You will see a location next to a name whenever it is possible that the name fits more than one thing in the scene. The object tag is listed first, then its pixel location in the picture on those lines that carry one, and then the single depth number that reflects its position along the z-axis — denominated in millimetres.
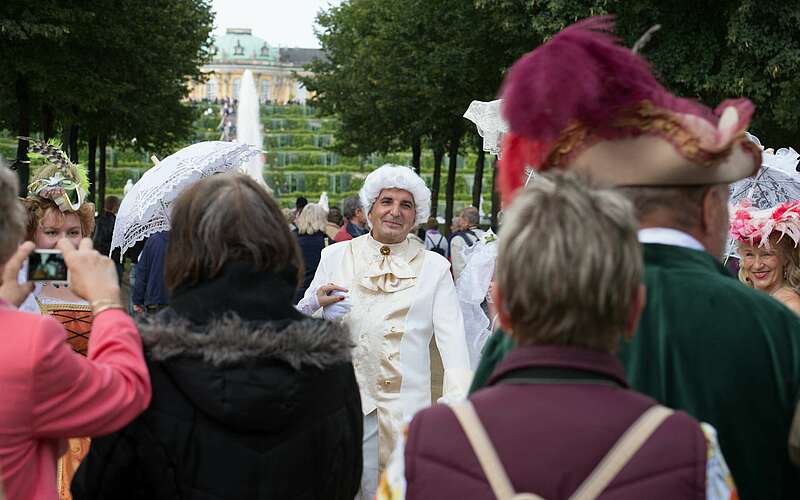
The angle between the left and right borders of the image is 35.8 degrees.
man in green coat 2670
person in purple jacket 2258
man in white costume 5734
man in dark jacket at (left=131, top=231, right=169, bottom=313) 8164
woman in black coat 3238
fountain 45141
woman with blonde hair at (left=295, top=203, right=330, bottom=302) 11820
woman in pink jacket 2842
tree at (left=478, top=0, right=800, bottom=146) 17656
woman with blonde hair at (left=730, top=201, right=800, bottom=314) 5953
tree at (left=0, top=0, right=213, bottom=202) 20078
